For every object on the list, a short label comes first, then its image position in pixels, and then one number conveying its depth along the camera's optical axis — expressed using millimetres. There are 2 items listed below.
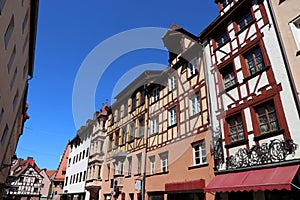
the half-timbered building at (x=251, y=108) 7370
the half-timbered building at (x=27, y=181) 42616
